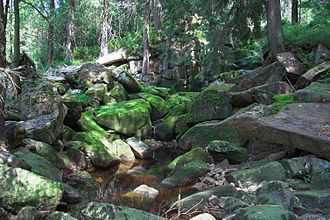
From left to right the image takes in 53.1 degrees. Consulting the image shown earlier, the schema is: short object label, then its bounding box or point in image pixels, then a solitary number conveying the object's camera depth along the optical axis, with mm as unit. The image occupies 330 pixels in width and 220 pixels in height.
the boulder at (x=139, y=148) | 12336
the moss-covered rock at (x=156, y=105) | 16016
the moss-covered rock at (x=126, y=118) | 13336
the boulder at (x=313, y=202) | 5840
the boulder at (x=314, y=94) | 9590
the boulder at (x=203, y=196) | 6811
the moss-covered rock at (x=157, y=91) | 17938
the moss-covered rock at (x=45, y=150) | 8703
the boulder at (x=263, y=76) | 12914
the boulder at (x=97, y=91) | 14902
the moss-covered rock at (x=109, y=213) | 5035
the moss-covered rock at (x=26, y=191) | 5676
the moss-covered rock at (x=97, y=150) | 10602
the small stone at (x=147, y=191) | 7941
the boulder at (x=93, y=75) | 15938
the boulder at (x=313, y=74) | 11263
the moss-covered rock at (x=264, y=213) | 4941
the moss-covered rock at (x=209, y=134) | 11003
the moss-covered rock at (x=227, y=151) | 10000
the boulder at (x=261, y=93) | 11218
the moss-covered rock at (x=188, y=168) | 8828
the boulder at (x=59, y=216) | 4953
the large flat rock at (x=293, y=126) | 7424
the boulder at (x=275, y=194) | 6070
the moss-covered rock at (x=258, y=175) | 7672
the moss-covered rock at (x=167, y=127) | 14477
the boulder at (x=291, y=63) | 12320
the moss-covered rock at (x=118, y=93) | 15674
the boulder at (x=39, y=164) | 7586
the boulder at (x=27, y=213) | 5315
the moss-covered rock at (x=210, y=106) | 12625
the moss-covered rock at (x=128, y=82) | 16938
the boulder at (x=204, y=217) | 5930
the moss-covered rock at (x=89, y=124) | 12331
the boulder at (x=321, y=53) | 12486
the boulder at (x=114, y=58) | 26372
